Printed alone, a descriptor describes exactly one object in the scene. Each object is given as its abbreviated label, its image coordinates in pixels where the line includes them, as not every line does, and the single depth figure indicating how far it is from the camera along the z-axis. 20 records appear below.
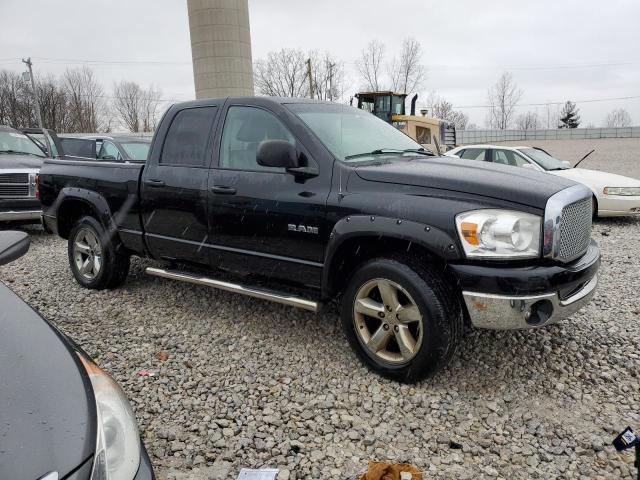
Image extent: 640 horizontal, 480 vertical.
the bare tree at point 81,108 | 61.50
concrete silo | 28.25
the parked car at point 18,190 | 7.80
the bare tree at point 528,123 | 79.56
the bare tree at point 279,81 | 50.41
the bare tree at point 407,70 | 53.62
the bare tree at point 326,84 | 50.09
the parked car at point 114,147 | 9.16
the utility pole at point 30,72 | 40.88
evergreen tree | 74.21
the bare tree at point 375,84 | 51.97
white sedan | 8.31
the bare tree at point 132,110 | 66.88
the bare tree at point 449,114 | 71.25
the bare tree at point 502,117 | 75.38
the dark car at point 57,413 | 1.38
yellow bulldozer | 19.30
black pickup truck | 2.82
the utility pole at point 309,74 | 44.83
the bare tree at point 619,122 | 80.88
